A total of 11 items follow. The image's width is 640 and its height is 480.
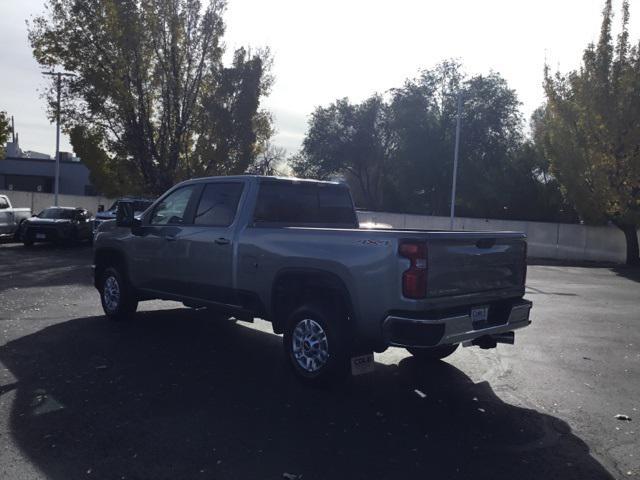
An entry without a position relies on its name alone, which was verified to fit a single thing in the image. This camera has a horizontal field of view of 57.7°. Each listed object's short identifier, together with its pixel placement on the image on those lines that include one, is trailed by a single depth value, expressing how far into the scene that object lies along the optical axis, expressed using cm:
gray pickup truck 488
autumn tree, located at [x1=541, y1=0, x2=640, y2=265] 2309
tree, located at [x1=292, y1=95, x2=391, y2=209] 5191
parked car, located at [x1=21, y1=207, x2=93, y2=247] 2050
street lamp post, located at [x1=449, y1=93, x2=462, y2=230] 2807
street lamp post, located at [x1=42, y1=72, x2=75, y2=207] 2394
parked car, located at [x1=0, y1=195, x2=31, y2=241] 2133
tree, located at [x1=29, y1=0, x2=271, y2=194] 2312
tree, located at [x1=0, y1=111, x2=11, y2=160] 2705
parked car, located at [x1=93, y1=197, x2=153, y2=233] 1834
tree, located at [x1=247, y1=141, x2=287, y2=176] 3630
